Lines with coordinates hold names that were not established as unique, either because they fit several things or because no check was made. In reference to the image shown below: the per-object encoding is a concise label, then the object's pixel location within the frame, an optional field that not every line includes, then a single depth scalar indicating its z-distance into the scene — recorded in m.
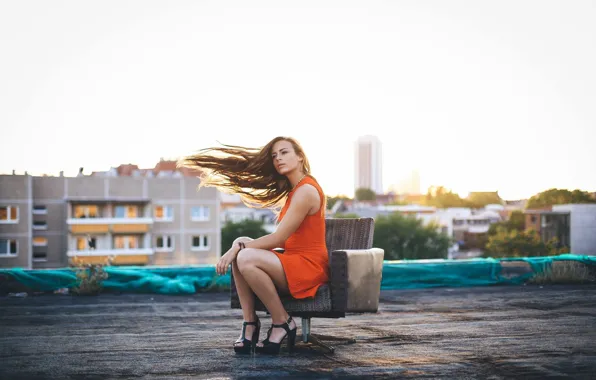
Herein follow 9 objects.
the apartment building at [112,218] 59.09
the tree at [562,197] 42.22
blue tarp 6.86
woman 3.54
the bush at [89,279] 6.70
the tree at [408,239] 65.56
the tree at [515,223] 69.38
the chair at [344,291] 3.58
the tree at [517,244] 56.56
